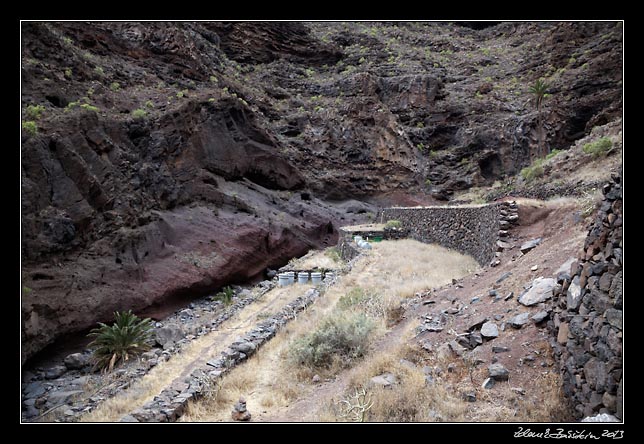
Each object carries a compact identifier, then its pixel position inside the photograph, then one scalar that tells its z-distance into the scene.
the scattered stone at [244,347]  8.30
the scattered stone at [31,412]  12.39
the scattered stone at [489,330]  5.89
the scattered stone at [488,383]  4.85
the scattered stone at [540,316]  5.63
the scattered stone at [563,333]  4.78
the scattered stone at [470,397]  4.71
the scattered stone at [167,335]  16.69
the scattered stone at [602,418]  3.59
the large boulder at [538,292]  6.24
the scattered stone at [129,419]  5.77
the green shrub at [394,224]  27.37
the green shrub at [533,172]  24.72
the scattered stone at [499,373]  4.91
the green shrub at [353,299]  10.02
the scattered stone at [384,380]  5.34
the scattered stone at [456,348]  5.80
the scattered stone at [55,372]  15.66
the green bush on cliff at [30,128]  20.30
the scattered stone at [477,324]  6.40
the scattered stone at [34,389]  13.96
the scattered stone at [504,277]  8.26
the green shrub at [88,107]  24.23
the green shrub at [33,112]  21.77
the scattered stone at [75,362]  16.31
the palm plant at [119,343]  15.43
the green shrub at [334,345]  6.88
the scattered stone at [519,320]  5.83
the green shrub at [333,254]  25.40
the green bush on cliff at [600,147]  20.36
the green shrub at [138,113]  27.36
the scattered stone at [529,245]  10.38
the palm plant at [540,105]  38.44
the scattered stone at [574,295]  4.72
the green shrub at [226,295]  22.65
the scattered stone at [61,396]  12.91
